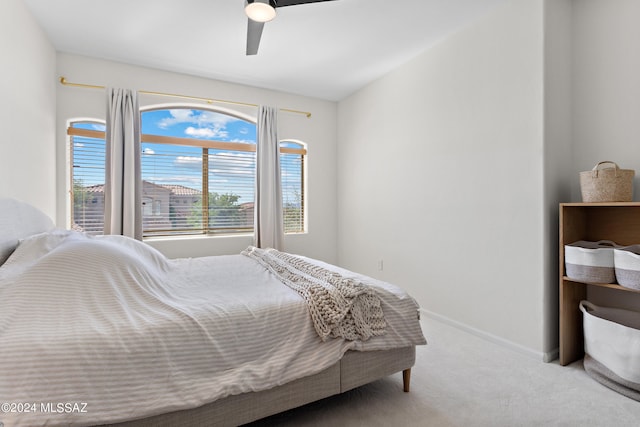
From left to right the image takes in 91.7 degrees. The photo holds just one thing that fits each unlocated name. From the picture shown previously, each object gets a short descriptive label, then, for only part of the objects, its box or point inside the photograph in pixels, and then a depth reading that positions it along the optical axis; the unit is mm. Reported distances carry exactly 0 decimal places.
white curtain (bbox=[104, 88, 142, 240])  3137
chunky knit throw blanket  1508
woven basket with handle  1866
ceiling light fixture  1836
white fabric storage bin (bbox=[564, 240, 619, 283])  1858
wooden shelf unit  2037
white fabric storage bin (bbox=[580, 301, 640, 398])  1712
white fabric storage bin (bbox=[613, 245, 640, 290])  1717
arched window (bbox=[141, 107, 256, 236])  3582
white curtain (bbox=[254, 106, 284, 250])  3855
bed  1059
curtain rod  3020
